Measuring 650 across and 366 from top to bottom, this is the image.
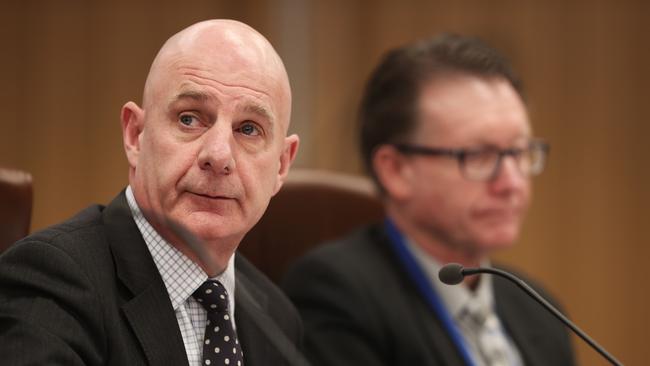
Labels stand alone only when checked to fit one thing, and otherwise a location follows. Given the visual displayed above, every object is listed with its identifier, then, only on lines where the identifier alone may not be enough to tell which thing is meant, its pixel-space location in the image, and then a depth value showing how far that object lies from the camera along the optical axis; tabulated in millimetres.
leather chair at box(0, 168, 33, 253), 3267
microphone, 3163
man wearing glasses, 3756
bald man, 3051
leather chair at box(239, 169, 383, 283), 3857
